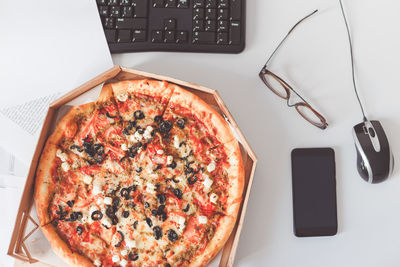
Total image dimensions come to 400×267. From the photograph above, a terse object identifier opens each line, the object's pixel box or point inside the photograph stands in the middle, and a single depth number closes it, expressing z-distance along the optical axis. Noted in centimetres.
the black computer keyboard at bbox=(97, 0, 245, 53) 104
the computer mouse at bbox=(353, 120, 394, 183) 101
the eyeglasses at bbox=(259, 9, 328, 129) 106
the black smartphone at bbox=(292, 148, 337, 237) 103
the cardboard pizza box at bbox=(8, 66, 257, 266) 95
